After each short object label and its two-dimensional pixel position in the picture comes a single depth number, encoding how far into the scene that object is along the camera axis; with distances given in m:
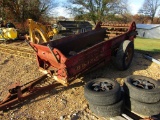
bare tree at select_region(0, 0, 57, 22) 18.97
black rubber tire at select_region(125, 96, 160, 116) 3.27
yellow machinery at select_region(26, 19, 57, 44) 7.20
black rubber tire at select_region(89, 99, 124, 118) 3.27
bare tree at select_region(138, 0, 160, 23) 60.56
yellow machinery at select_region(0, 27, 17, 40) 10.18
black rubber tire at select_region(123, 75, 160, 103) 3.18
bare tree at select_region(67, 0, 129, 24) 28.11
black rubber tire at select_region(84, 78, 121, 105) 3.21
